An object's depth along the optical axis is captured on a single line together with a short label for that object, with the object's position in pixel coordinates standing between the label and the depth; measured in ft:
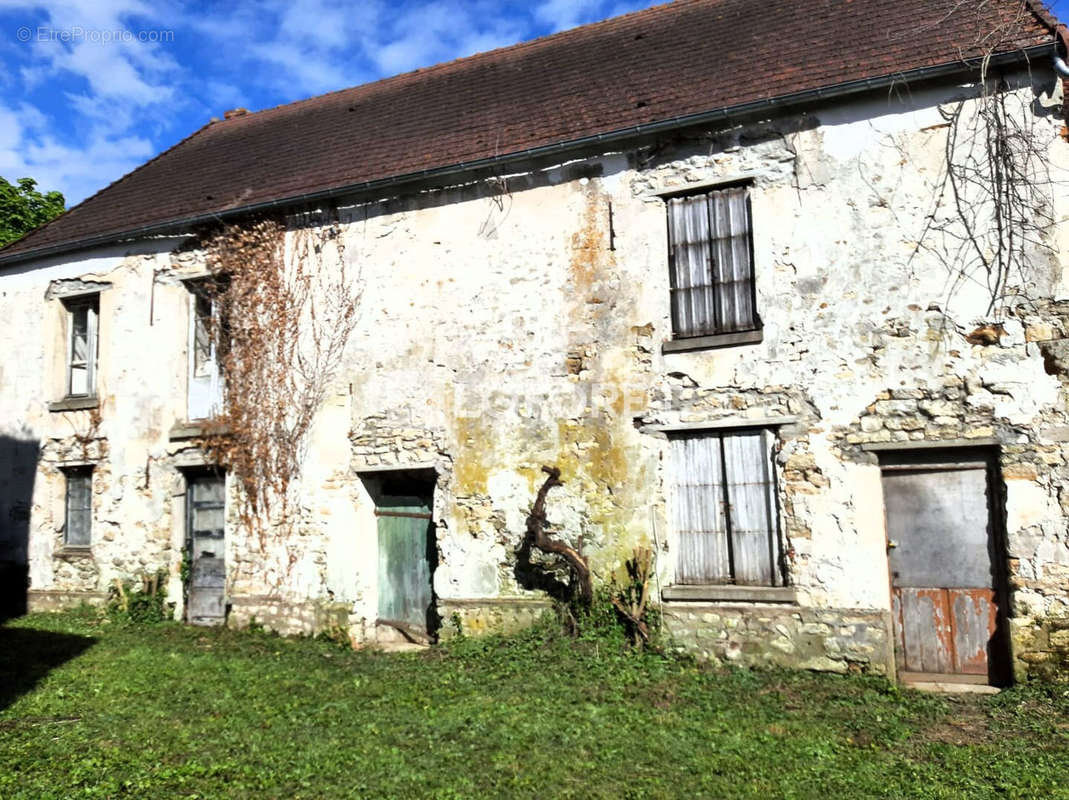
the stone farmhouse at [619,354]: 24.38
